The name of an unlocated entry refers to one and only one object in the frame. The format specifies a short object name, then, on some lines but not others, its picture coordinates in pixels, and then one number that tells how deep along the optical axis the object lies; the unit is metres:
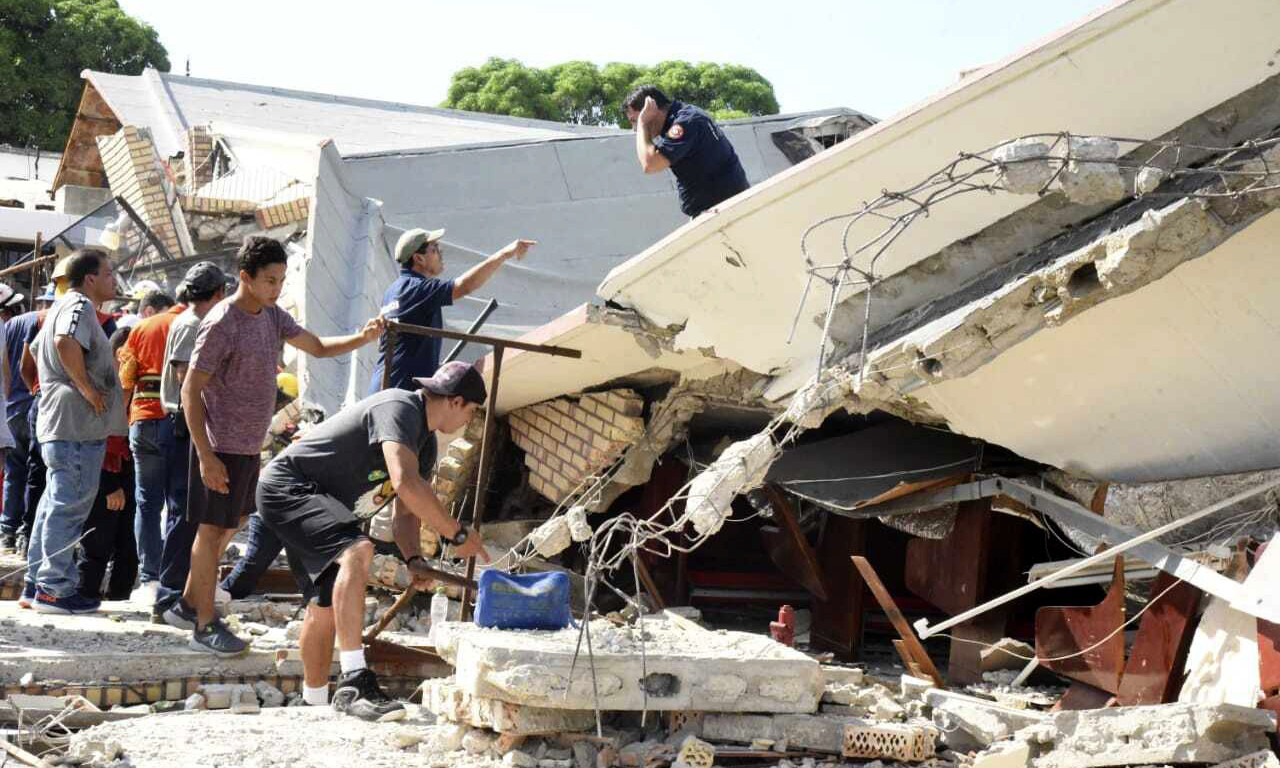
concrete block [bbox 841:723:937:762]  4.79
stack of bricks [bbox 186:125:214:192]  16.23
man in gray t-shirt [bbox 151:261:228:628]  6.29
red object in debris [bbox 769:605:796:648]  5.91
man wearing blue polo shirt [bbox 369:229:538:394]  6.79
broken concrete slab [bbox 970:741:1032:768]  4.62
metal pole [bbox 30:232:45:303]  11.99
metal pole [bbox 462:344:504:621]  5.85
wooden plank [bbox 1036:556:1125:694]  5.59
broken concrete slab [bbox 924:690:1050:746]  5.06
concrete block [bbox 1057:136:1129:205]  4.66
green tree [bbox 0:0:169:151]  33.53
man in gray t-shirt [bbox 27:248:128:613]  6.20
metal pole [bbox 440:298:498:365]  6.89
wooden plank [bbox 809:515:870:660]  7.36
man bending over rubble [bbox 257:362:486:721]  5.01
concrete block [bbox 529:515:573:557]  7.42
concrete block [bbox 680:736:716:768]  4.59
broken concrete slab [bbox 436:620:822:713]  4.57
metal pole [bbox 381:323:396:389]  6.31
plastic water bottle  6.82
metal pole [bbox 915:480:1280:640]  4.98
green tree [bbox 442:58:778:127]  39.31
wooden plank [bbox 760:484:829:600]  7.44
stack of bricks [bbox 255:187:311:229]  14.34
